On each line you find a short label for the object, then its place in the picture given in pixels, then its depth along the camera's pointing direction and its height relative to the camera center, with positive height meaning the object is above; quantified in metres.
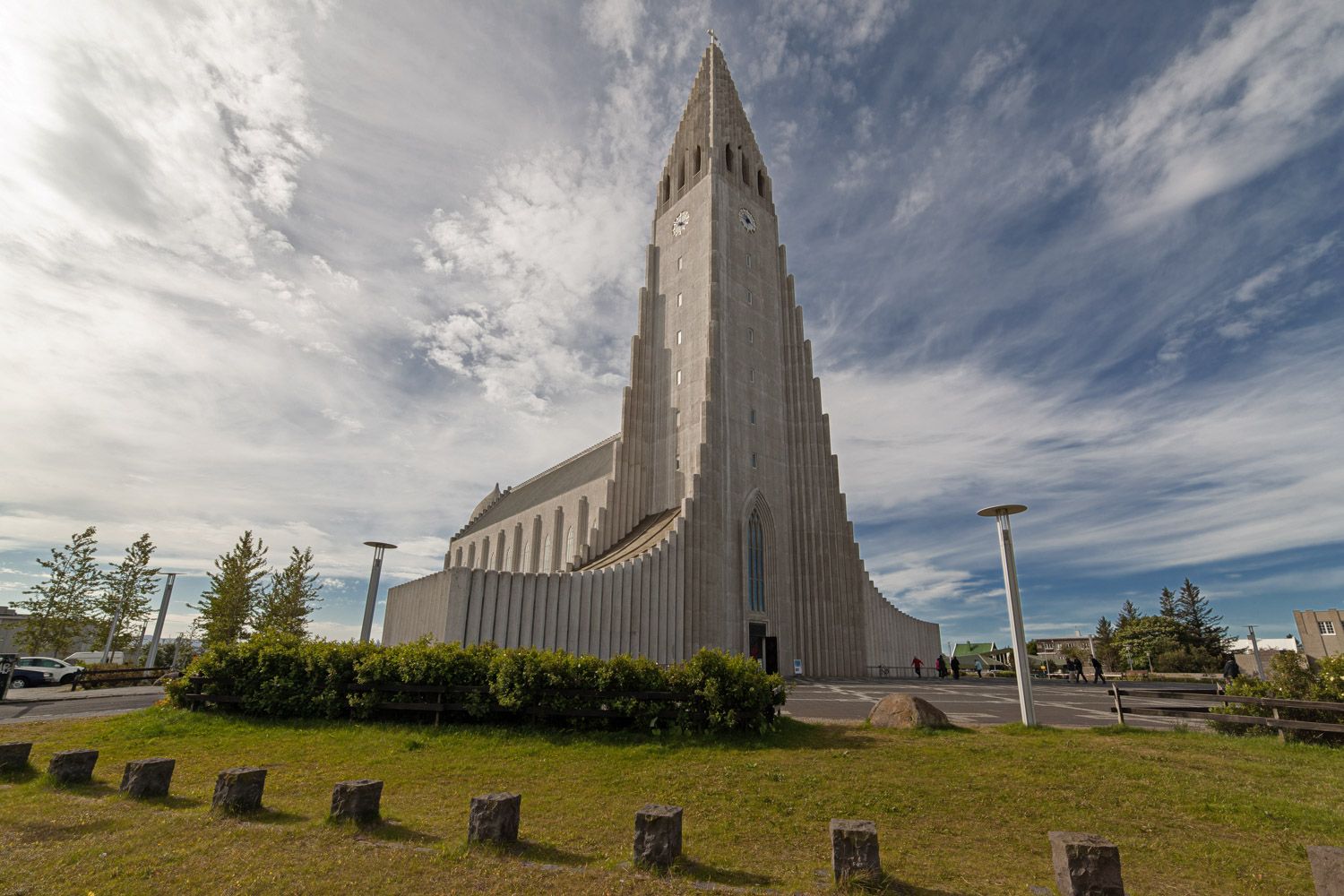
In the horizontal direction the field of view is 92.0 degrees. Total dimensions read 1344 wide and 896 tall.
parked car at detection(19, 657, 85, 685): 29.48 -1.47
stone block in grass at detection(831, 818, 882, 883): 5.79 -1.68
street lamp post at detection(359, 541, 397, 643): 23.03 +1.85
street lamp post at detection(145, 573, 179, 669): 36.47 +0.65
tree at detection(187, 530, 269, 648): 40.84 +2.64
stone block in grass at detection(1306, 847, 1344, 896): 4.72 -1.40
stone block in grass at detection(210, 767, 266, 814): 7.75 -1.74
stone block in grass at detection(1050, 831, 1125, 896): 5.27 -1.60
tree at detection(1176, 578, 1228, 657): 59.09 +3.82
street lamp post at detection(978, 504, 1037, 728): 14.09 +1.32
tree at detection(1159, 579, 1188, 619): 71.31 +6.50
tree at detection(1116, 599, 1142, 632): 77.19 +5.72
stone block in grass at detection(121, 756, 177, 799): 8.52 -1.79
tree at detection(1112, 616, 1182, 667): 57.44 +2.19
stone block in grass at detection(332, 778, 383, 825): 7.33 -1.73
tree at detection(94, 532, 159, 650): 44.16 +3.07
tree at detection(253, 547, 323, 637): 43.56 +2.66
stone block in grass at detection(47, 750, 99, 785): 9.16 -1.78
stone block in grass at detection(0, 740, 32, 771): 9.79 -1.78
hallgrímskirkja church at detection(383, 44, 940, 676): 33.12 +10.06
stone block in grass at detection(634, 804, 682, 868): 6.20 -1.71
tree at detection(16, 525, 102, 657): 41.50 +1.70
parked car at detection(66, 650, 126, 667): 44.99 -1.52
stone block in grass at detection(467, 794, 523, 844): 6.67 -1.71
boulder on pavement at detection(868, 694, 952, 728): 12.93 -1.10
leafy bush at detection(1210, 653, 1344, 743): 12.08 -0.39
